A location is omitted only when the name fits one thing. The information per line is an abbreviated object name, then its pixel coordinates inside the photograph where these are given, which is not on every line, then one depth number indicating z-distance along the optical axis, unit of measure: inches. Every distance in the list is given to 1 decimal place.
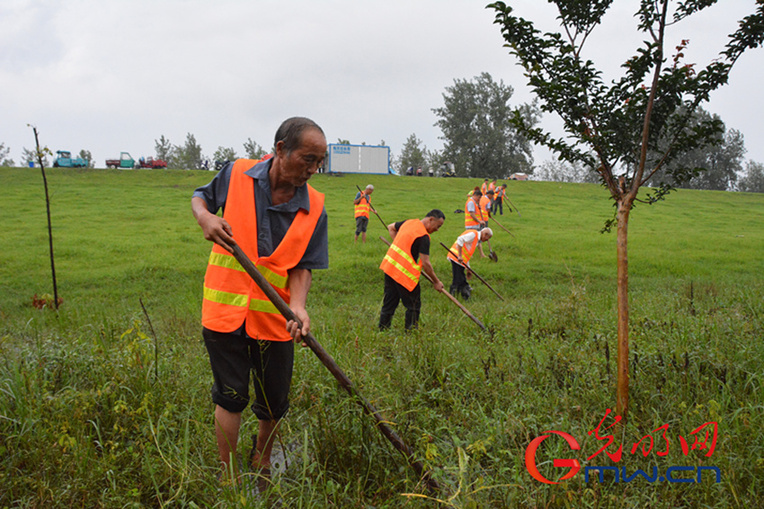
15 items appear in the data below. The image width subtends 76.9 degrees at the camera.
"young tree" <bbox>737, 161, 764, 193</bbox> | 2469.2
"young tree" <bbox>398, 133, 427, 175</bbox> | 3126.2
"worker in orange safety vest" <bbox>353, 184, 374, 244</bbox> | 505.4
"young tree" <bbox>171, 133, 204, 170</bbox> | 2329.2
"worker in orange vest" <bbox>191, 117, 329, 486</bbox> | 93.3
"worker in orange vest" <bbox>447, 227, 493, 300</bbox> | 343.9
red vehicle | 1521.9
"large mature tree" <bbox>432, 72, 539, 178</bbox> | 2114.9
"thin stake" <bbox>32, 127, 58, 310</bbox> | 201.9
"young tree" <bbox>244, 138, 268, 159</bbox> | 2405.1
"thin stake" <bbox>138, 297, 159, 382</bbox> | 124.7
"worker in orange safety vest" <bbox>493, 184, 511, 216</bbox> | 817.8
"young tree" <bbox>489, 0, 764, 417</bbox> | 112.0
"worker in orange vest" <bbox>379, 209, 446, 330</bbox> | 233.0
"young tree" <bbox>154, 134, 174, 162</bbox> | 2759.6
